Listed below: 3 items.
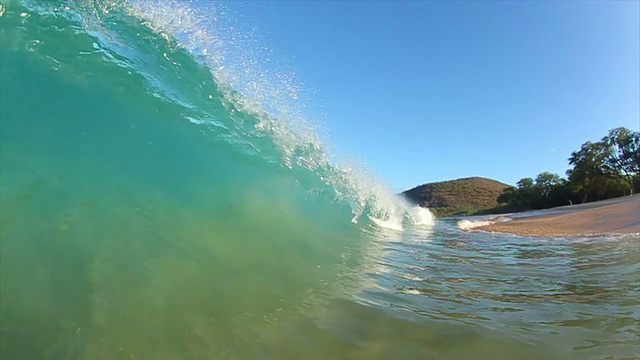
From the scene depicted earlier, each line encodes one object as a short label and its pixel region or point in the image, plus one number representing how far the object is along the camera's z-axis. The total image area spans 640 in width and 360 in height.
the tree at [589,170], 45.28
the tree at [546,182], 52.72
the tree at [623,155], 43.03
